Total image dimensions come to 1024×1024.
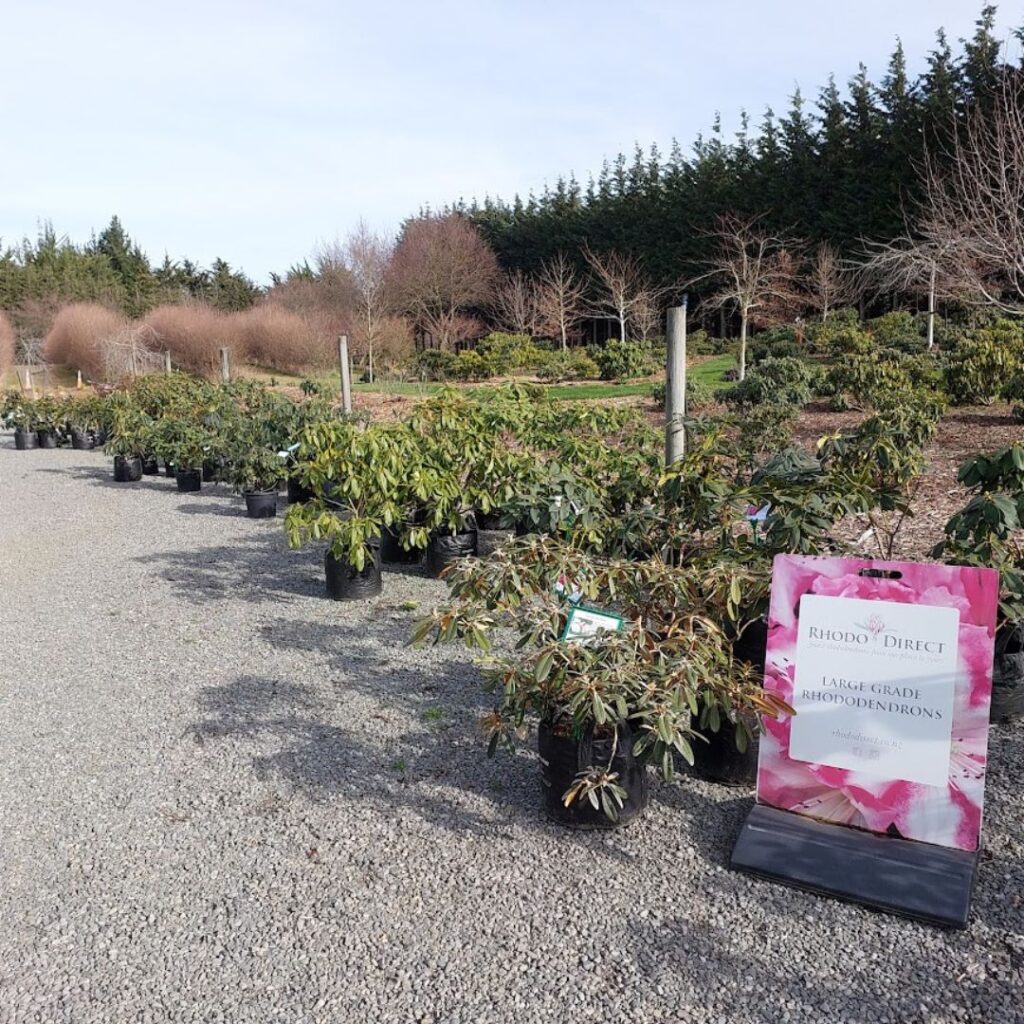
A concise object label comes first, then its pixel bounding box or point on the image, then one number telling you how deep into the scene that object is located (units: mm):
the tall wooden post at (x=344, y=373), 9008
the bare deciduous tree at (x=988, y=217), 7441
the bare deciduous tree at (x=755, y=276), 16516
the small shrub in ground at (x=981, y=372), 8953
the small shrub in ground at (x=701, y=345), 22578
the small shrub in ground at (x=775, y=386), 10029
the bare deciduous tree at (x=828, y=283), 20688
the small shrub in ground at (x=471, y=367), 21375
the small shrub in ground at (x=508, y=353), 21534
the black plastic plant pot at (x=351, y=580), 4496
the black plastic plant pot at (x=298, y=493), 7496
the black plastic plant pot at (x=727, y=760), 2461
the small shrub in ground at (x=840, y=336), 14938
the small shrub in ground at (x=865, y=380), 9227
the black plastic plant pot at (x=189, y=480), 8656
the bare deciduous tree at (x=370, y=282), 23481
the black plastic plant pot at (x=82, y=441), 13188
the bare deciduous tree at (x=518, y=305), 27625
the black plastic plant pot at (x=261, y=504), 7160
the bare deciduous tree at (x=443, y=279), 29484
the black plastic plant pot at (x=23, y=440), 13352
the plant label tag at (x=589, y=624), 2338
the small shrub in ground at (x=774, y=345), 16875
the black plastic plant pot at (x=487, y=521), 5375
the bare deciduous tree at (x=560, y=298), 26312
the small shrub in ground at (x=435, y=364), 22359
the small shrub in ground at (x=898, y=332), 14633
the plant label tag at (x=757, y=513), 2852
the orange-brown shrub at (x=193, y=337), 25141
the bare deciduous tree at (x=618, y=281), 24181
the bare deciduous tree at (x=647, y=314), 24453
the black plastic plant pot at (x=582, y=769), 2238
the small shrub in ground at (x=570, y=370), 18672
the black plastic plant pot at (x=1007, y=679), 2811
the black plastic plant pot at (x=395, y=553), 5238
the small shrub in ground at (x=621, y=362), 17547
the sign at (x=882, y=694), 1992
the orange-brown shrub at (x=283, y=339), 25281
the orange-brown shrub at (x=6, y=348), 24906
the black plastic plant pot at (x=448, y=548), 4938
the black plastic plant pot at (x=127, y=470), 9508
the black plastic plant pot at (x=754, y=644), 2664
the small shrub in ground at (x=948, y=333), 13906
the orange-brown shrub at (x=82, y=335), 26312
